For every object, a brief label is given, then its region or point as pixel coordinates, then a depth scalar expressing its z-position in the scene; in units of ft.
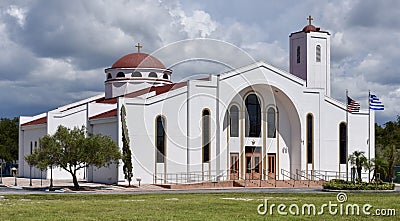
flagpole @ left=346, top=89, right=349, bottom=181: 189.23
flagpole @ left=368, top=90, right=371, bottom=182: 181.14
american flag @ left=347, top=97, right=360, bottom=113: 190.90
